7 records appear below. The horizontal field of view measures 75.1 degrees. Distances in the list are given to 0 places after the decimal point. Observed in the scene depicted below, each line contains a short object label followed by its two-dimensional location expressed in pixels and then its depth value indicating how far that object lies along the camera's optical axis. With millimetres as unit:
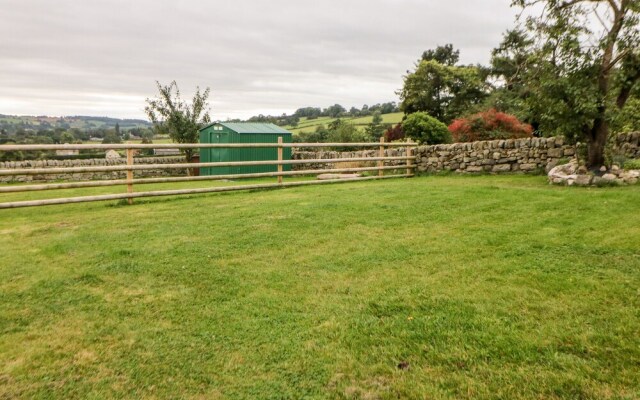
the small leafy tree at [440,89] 26625
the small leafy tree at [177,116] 16312
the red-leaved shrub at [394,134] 22047
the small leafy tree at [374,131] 23070
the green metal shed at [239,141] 14414
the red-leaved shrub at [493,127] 13375
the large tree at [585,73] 7191
